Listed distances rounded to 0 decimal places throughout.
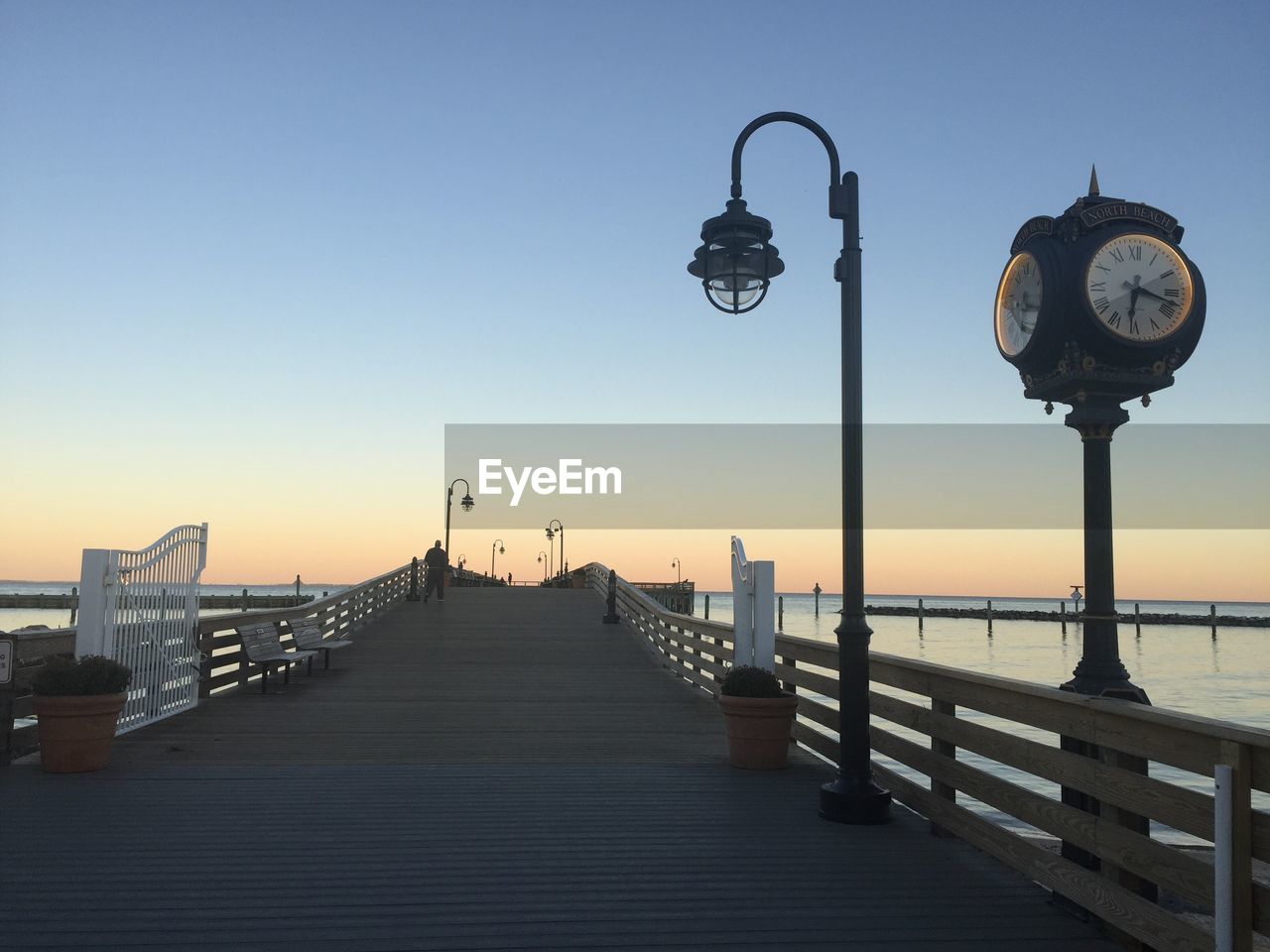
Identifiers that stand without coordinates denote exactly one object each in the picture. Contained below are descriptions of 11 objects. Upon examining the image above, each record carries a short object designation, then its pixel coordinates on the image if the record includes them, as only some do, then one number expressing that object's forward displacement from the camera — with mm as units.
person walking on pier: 25281
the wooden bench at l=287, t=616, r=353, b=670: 13930
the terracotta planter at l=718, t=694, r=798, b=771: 7484
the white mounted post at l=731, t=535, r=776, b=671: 8820
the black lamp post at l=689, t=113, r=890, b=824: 5941
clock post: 4895
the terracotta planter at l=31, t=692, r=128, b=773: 6992
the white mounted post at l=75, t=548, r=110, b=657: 7699
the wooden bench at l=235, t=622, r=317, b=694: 11609
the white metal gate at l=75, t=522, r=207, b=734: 7930
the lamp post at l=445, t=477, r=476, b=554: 34000
